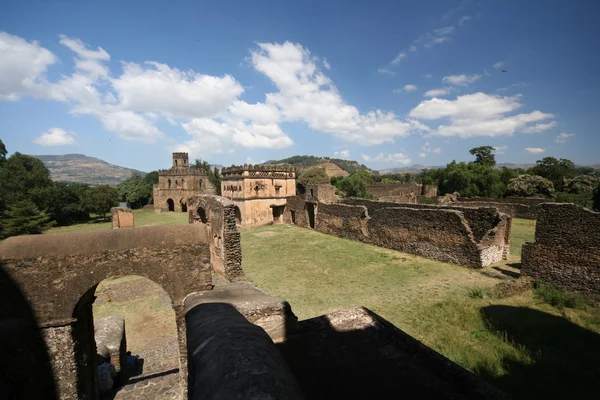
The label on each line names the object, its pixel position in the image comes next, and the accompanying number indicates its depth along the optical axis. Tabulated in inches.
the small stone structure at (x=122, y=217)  702.5
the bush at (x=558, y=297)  349.4
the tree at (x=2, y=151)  1782.7
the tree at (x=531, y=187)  1419.8
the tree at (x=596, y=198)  1050.0
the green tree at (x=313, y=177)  2410.2
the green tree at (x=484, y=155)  2346.2
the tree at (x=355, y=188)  1777.8
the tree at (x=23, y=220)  1037.8
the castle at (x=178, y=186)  1717.5
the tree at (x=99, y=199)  1489.3
